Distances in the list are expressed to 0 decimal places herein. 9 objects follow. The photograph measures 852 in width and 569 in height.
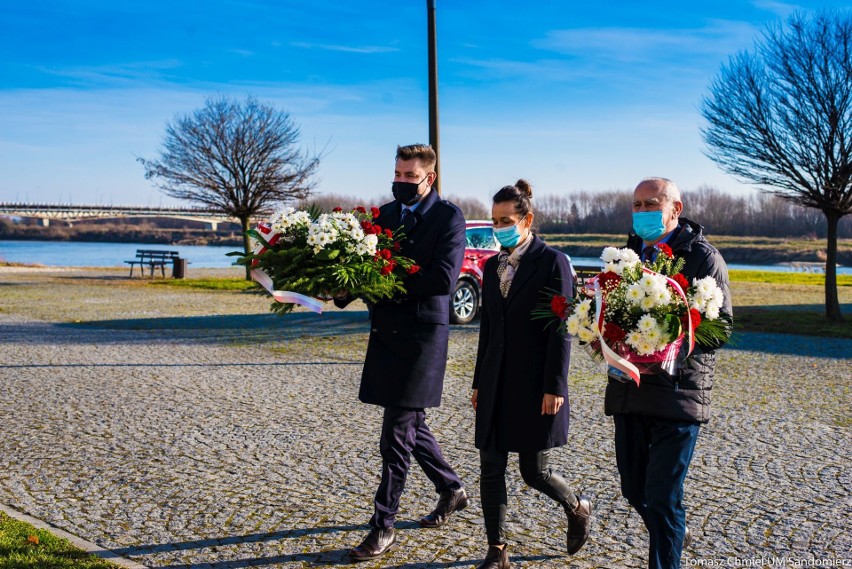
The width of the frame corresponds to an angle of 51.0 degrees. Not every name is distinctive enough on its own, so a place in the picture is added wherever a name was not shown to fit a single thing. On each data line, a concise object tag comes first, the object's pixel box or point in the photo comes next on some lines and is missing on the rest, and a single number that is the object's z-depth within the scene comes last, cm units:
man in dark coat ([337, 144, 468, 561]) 448
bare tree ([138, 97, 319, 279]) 2752
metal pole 1285
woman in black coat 406
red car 1549
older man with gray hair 367
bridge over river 5772
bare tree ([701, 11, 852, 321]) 1670
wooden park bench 3047
